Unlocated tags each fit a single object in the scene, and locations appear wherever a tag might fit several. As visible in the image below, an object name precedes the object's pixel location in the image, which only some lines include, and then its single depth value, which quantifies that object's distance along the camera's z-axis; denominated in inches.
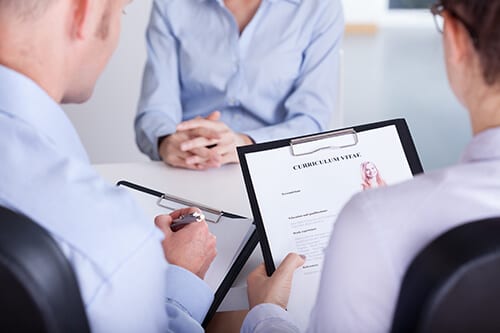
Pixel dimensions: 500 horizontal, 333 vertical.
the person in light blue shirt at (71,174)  29.6
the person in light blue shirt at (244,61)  74.4
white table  56.4
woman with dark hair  27.8
